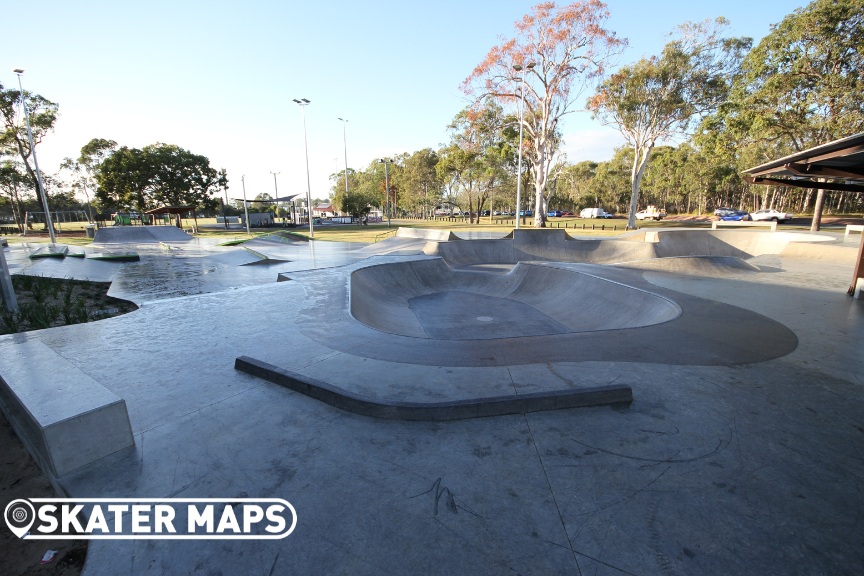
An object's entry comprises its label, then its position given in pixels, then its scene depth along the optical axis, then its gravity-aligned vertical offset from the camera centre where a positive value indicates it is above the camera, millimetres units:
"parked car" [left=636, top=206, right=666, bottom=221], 56619 +122
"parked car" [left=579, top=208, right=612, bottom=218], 67188 +267
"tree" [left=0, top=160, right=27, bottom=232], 39438 +3406
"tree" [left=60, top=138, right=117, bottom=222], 50188 +8004
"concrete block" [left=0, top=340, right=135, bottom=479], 2701 -1501
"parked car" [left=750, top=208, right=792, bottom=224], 37250 +39
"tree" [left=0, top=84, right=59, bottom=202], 35562 +8522
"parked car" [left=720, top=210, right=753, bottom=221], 40875 -84
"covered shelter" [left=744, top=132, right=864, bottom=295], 5560 +924
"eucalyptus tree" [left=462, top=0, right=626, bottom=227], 27078 +11343
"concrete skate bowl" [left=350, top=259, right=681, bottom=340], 9023 -2738
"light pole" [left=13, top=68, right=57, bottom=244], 23397 +1365
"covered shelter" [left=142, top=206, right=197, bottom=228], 39625 +230
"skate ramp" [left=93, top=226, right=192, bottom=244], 30234 -1889
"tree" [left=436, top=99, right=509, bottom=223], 37719 +7007
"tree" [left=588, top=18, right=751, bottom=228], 29125 +9894
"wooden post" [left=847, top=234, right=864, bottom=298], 8219 -1165
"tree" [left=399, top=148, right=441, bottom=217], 61375 +5758
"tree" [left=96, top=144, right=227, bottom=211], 44812 +4250
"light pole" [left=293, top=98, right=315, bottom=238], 31109 +3116
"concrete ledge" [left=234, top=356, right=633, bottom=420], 3502 -1785
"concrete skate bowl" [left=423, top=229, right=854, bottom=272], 19812 -1751
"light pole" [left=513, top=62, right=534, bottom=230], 26289 +8592
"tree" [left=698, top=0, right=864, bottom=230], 22344 +8367
